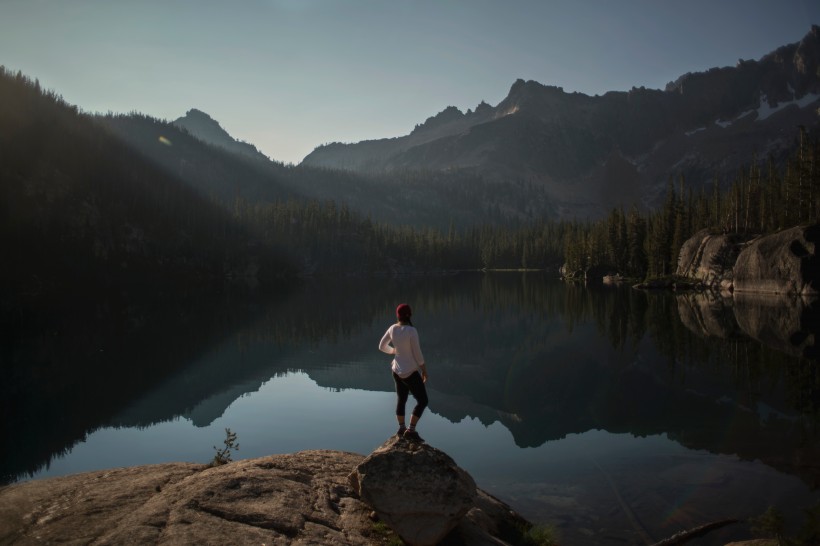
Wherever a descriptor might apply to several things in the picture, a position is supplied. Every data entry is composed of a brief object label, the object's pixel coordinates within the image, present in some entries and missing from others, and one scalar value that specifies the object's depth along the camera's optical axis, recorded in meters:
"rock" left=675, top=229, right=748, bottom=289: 83.88
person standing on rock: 10.62
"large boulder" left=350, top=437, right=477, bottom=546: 8.84
